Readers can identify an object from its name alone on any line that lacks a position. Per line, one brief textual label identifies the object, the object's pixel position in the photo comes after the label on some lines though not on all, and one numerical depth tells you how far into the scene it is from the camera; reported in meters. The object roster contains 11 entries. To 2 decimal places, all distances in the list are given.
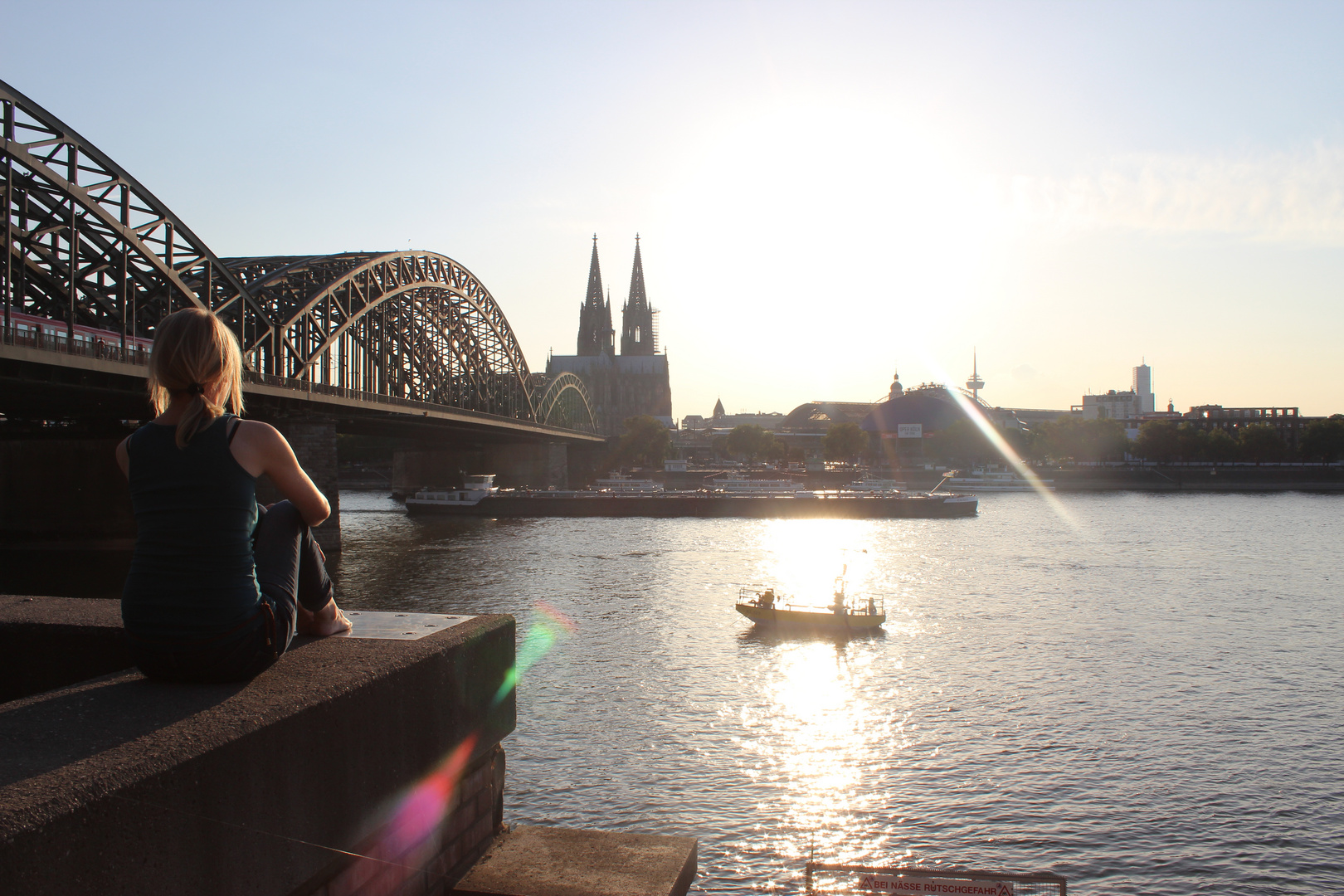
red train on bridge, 33.94
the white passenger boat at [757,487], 98.62
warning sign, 7.85
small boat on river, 31.92
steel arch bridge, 42.06
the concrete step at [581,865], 4.69
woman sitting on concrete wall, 3.89
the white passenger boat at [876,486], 101.04
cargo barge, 84.62
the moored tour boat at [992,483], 115.69
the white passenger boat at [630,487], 98.18
